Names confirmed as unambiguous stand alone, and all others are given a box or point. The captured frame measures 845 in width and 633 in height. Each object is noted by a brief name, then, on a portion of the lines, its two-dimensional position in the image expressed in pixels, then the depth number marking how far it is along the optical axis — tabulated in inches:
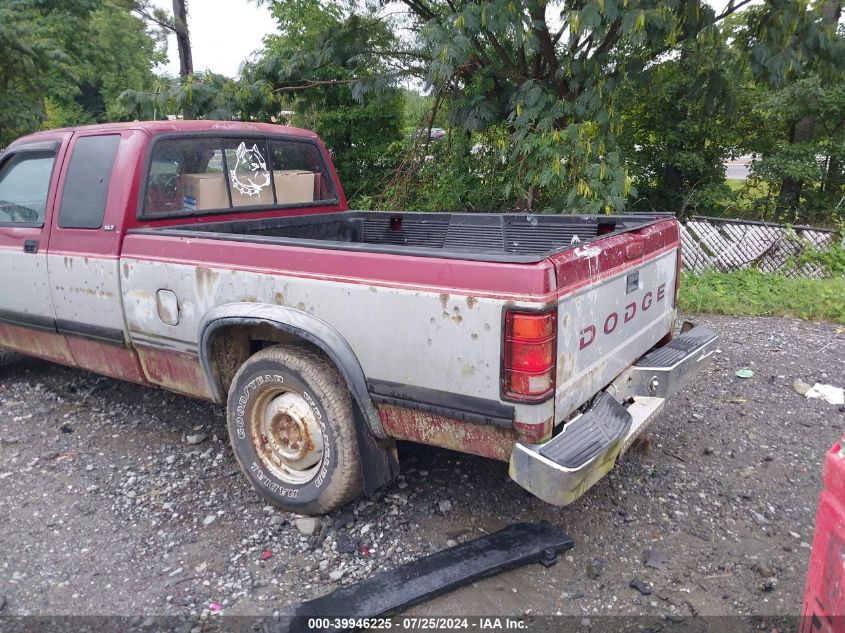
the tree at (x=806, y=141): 341.1
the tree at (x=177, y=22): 450.0
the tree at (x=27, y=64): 597.0
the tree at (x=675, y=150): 402.9
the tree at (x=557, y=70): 235.6
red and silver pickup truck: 98.3
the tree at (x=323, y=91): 333.4
